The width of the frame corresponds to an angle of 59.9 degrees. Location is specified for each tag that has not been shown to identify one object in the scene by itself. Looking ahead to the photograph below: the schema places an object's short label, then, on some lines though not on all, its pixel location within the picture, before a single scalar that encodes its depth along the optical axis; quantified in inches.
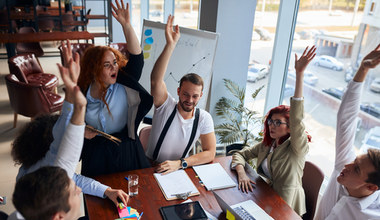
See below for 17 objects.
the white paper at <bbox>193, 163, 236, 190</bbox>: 94.0
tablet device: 79.7
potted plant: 155.4
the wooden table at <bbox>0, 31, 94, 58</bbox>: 253.1
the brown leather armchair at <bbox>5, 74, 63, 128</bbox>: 185.0
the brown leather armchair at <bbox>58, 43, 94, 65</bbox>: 261.1
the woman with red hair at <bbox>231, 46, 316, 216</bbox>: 87.1
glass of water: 88.0
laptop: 79.5
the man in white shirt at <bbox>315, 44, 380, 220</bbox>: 75.4
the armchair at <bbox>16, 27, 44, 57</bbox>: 304.5
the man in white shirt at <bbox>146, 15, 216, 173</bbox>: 97.0
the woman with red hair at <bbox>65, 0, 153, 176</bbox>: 92.0
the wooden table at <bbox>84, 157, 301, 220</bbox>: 81.7
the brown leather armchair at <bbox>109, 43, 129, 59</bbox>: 281.1
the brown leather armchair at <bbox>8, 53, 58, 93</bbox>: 210.7
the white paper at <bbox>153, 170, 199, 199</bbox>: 90.1
